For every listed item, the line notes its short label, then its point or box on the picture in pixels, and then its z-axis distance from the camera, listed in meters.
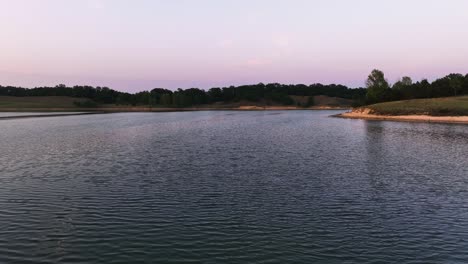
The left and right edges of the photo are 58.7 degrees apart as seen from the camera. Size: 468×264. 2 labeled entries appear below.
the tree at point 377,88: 188.12
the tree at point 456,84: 178.12
